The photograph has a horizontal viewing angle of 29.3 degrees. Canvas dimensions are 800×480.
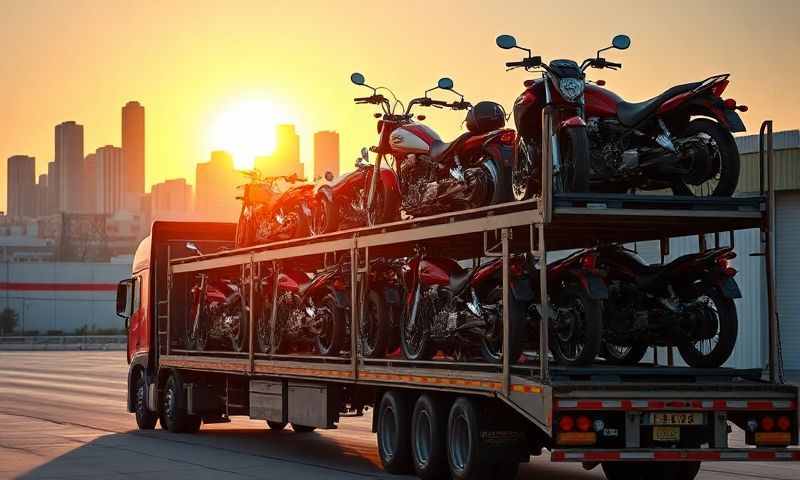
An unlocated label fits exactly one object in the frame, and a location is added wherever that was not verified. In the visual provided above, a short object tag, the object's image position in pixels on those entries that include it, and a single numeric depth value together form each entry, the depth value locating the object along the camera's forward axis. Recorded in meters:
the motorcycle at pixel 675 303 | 13.33
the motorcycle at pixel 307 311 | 16.88
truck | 12.26
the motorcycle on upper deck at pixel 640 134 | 12.74
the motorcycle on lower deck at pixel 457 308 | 13.09
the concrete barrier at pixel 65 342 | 84.19
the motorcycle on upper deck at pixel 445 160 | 14.56
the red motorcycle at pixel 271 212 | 19.00
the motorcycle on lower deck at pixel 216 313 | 20.05
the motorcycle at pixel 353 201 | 16.45
